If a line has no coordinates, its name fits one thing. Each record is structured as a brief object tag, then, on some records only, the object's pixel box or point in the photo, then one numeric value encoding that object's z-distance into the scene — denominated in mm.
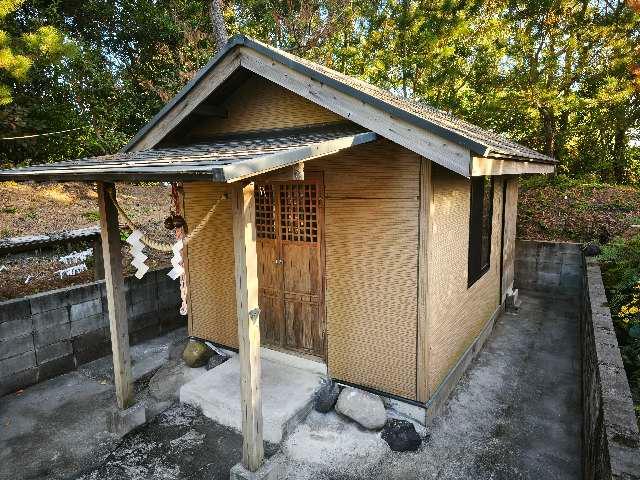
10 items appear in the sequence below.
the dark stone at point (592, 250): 9289
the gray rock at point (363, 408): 4781
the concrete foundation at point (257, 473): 3787
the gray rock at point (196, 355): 6242
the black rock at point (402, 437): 4516
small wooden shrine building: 3869
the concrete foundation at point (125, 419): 4840
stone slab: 4695
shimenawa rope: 4164
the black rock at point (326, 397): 5079
